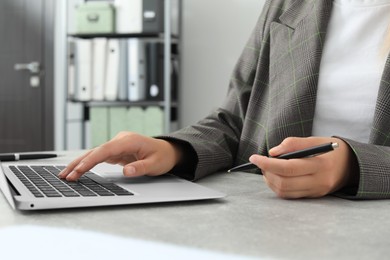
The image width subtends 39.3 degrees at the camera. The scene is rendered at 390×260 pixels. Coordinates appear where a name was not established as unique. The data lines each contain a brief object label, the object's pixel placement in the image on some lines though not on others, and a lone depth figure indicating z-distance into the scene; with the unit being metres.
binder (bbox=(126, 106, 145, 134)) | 3.29
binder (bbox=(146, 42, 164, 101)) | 3.24
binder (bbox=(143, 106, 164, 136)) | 3.27
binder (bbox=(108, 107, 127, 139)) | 3.31
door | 4.04
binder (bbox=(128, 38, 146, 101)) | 3.22
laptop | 0.56
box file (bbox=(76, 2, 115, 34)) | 3.26
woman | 0.69
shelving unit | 3.23
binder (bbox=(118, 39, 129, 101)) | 3.23
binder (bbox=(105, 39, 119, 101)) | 3.24
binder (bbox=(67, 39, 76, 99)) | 3.38
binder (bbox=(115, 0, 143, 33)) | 3.23
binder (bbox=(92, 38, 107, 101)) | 3.27
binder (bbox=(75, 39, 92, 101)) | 3.30
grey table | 0.41
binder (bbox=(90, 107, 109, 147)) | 3.34
